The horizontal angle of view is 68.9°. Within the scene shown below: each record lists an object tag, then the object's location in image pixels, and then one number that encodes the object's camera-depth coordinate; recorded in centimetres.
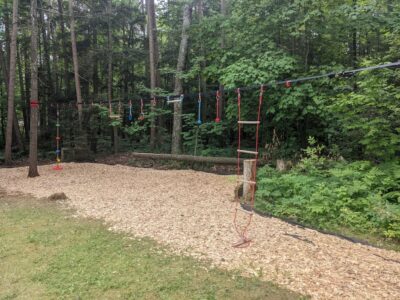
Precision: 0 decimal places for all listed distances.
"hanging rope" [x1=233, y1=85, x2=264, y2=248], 366
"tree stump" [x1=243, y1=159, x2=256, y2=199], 571
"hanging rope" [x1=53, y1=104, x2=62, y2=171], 959
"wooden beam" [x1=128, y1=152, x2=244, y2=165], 831
